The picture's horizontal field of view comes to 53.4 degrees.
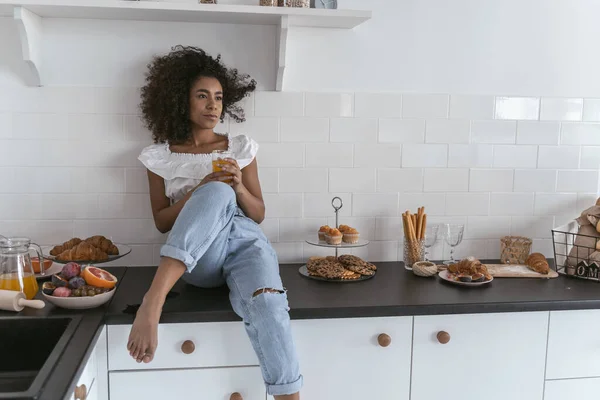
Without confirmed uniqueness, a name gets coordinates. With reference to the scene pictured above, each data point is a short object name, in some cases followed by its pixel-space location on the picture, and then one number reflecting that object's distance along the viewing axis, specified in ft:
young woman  5.08
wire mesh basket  6.64
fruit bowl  5.11
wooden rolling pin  5.04
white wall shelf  5.98
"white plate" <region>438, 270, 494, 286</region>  6.26
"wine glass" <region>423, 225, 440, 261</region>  7.05
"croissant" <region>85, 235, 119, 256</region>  6.21
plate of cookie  6.35
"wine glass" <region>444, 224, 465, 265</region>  6.98
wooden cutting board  6.66
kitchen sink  4.82
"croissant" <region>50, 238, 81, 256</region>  6.16
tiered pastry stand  6.43
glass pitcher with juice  5.15
